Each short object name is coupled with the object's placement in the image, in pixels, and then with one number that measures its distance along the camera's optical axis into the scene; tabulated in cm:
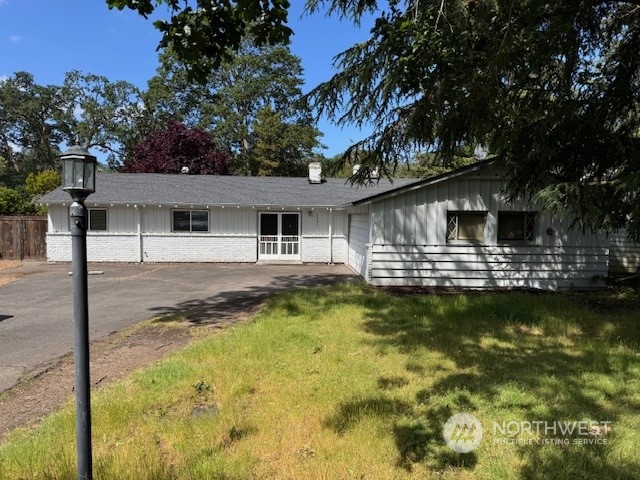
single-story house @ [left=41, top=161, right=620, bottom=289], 1143
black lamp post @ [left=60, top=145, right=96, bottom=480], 263
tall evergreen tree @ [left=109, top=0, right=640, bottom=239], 539
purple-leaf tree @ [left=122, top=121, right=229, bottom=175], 2697
